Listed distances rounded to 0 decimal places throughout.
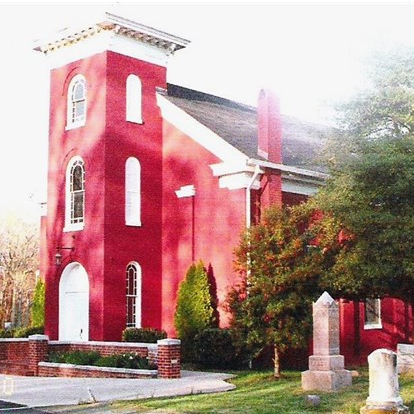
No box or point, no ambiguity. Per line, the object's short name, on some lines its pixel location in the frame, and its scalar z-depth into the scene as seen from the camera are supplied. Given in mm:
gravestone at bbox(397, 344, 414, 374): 19203
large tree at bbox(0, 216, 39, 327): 51812
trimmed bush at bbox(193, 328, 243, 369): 21906
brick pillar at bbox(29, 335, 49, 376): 21828
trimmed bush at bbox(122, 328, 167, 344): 23359
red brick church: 24188
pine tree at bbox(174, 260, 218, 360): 23359
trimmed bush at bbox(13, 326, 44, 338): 27859
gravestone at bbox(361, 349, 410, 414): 11852
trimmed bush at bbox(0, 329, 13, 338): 29334
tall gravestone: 16594
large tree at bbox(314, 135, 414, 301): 18750
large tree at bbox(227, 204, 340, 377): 19469
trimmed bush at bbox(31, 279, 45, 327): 28688
